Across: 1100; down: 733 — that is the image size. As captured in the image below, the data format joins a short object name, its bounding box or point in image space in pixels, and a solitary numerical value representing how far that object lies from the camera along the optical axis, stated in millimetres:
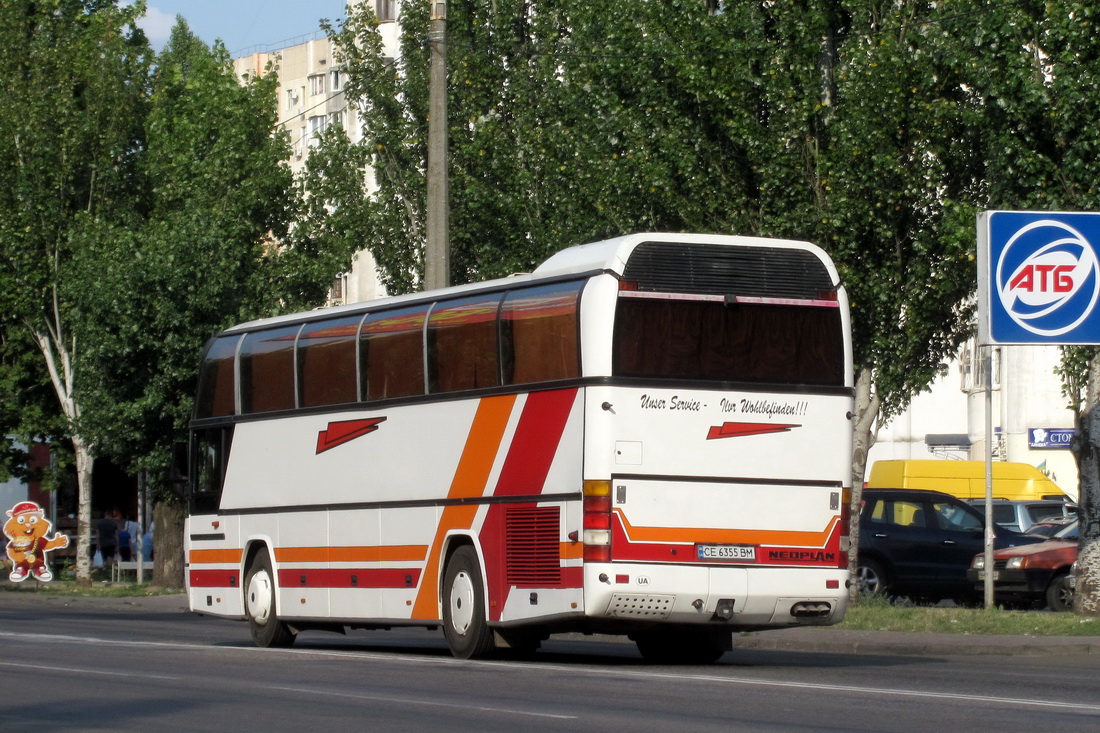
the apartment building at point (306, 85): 106812
